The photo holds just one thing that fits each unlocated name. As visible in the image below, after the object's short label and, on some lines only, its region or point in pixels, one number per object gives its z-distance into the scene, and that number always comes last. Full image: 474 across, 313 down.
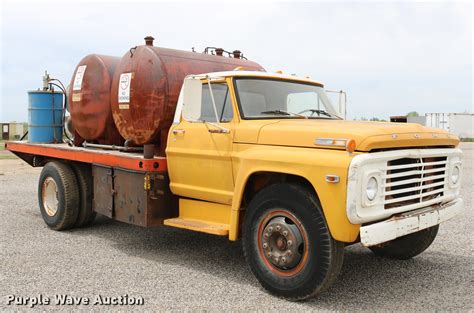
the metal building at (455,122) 40.75
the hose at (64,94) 8.76
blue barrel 8.66
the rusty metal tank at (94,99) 7.28
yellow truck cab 4.25
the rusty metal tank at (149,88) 6.28
